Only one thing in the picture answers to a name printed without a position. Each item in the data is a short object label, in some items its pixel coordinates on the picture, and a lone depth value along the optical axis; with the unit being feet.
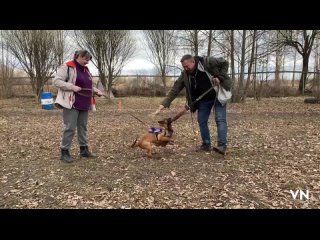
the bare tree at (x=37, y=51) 63.16
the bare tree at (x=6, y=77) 69.82
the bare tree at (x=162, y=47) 79.77
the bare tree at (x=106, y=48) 60.80
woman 17.38
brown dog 18.58
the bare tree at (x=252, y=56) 52.44
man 18.52
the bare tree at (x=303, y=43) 74.94
